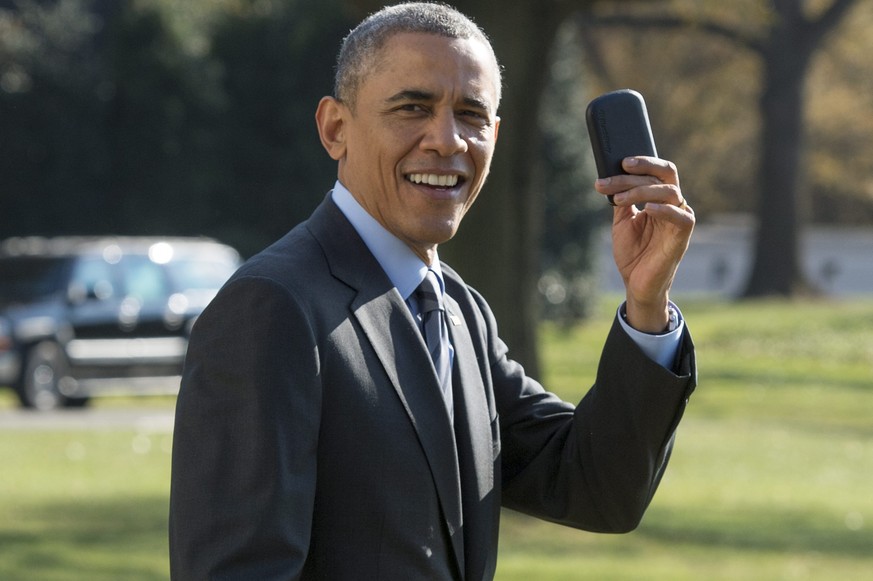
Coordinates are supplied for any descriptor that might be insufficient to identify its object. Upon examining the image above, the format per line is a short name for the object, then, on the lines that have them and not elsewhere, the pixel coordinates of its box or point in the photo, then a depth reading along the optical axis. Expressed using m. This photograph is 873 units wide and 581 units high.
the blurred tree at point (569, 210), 32.72
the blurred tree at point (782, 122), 38.94
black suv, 18.70
